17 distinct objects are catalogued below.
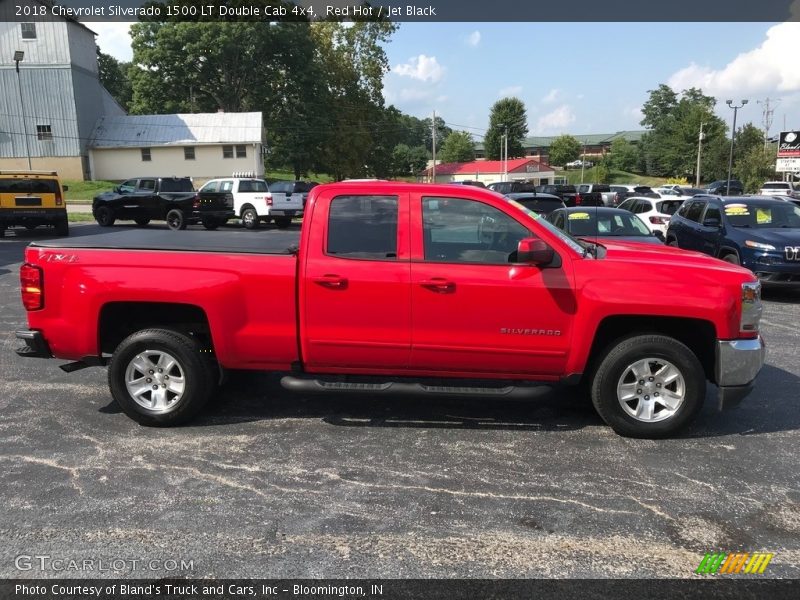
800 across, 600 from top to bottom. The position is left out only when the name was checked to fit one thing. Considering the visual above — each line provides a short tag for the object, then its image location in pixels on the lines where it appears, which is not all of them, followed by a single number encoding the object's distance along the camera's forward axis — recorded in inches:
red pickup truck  173.9
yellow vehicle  741.3
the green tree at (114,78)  2972.4
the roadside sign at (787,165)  1462.8
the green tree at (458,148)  5036.9
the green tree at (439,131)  5169.3
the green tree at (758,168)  2086.6
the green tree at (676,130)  3484.3
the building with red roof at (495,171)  3873.0
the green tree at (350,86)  2133.4
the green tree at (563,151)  5059.1
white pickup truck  893.2
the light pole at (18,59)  1332.9
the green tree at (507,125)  4603.8
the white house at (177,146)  1717.5
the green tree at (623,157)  4640.8
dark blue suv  376.5
